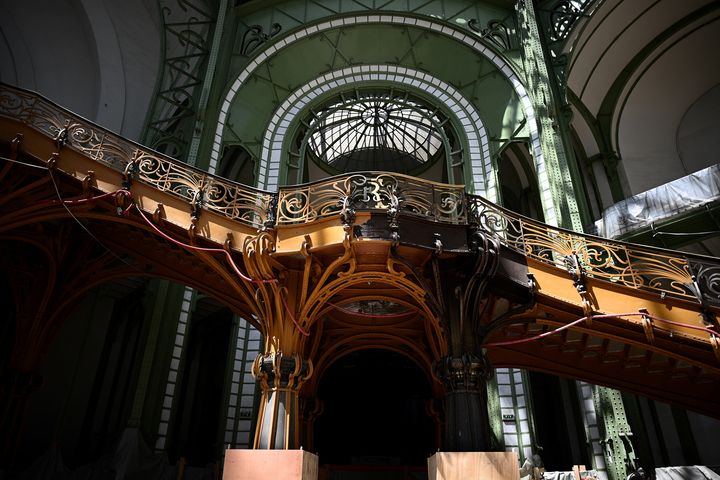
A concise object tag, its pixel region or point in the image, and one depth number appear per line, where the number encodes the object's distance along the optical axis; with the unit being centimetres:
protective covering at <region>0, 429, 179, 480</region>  814
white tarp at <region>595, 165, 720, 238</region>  1047
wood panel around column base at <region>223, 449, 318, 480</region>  604
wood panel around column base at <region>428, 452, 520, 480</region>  571
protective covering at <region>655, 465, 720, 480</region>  712
